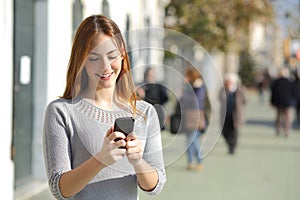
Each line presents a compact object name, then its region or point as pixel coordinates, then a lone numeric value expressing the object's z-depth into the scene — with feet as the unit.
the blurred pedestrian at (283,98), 60.18
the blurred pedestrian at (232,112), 46.34
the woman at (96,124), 7.48
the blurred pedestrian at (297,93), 62.89
